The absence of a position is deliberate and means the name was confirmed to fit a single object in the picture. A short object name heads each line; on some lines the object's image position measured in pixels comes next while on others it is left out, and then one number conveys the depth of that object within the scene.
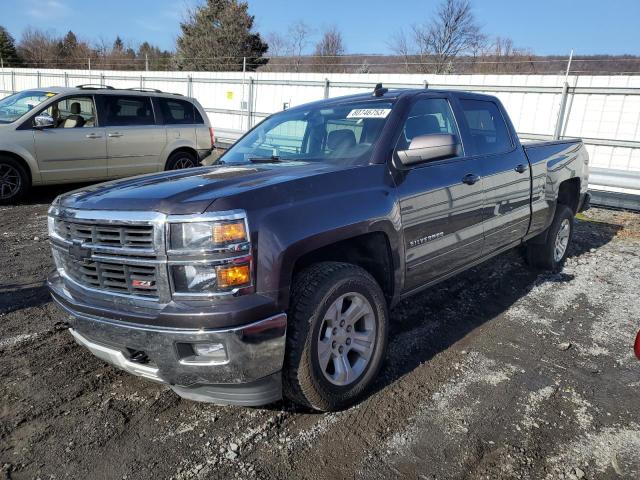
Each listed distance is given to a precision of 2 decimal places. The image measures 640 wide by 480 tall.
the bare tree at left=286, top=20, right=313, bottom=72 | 36.12
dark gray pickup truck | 2.37
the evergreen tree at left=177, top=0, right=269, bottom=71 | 37.72
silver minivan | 7.78
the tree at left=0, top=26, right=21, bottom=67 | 43.69
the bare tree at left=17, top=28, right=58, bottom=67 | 45.88
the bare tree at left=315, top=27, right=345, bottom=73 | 45.66
